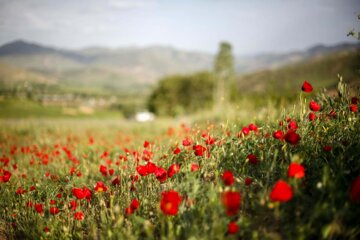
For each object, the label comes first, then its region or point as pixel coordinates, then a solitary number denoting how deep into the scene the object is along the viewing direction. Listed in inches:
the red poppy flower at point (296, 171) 63.9
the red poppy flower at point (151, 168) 89.7
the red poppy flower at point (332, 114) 107.9
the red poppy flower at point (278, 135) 87.4
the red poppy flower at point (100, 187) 91.0
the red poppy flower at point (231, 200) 57.9
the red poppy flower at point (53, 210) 90.8
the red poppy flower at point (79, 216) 88.4
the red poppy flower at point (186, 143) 105.8
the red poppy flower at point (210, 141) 106.6
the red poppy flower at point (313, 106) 95.2
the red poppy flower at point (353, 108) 94.0
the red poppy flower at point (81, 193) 92.9
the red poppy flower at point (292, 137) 75.6
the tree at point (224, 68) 1729.8
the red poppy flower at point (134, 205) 79.1
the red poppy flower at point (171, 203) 64.6
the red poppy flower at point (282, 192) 57.1
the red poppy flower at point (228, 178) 68.2
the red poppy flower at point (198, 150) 91.2
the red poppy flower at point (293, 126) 96.1
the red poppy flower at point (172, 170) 84.4
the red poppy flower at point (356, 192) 54.9
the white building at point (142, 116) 1959.4
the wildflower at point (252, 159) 88.3
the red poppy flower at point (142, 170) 89.9
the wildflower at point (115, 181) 108.2
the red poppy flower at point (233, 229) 59.6
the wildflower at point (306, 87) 98.8
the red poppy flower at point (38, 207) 92.9
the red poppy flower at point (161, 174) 86.6
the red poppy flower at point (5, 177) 111.0
